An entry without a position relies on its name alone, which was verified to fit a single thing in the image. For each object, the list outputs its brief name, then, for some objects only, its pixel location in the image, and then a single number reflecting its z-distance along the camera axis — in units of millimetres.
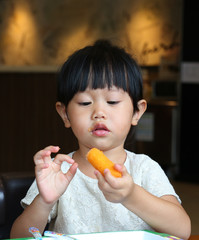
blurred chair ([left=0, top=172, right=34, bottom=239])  1432
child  1144
